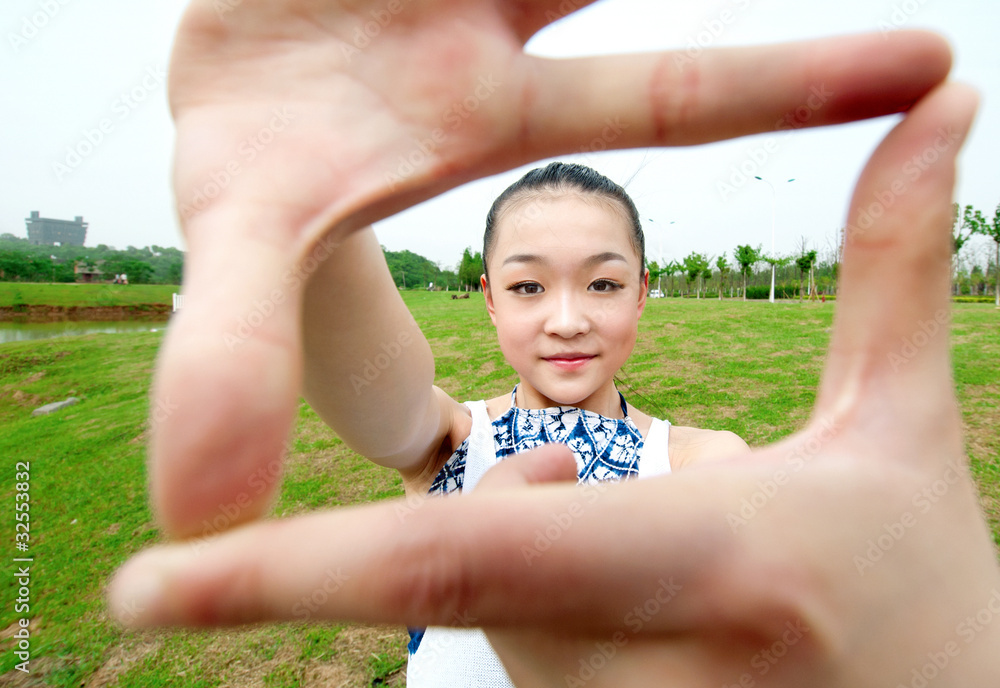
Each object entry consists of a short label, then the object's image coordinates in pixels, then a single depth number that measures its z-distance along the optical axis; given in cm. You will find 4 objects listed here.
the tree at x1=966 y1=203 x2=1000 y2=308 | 1352
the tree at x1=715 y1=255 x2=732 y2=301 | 2781
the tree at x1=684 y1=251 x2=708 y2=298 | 2852
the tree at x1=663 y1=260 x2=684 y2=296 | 3016
